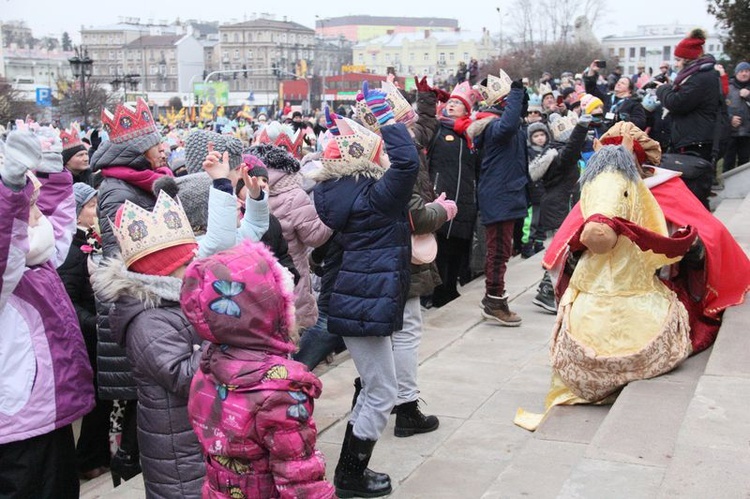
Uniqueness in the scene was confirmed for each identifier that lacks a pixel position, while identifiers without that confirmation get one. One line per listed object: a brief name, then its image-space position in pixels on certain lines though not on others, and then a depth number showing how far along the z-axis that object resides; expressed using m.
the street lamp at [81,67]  28.12
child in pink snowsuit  2.92
